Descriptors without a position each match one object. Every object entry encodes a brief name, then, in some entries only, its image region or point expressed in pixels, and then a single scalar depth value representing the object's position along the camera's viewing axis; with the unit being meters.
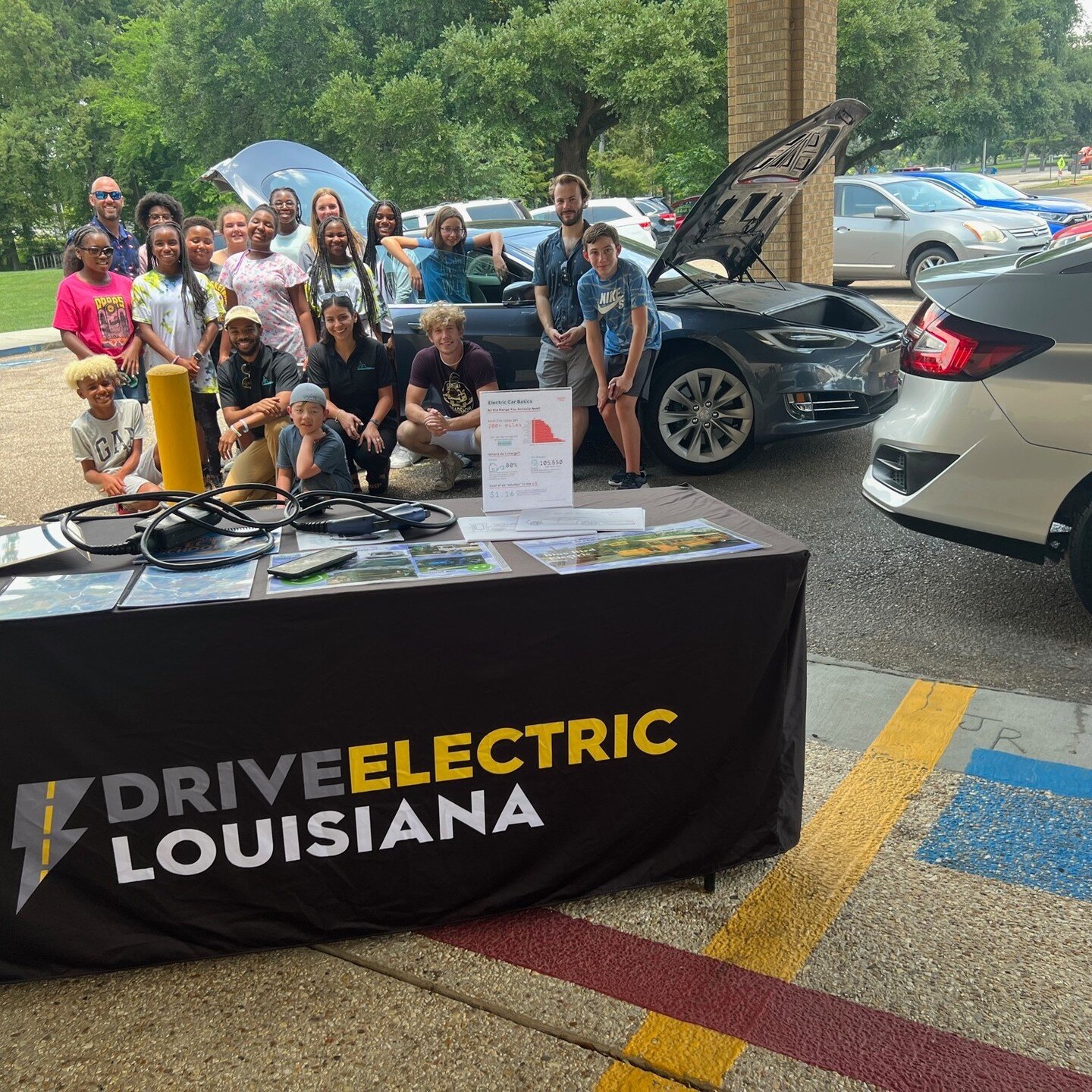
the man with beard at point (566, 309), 6.65
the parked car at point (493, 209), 19.16
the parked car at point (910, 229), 14.47
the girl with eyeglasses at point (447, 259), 7.13
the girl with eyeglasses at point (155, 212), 6.99
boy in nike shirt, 6.29
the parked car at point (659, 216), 18.85
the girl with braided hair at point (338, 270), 6.96
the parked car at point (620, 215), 17.19
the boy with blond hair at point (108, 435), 5.55
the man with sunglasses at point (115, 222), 7.38
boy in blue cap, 5.25
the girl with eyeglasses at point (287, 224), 7.49
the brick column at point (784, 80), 10.11
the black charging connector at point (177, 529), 2.60
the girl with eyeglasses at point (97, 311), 6.66
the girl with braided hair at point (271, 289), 6.79
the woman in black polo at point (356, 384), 6.55
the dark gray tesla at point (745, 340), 6.55
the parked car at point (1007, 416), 4.04
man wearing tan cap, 6.25
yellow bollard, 2.88
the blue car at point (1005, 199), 15.66
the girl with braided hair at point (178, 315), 6.70
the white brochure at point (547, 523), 2.79
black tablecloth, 2.32
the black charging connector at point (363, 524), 2.81
